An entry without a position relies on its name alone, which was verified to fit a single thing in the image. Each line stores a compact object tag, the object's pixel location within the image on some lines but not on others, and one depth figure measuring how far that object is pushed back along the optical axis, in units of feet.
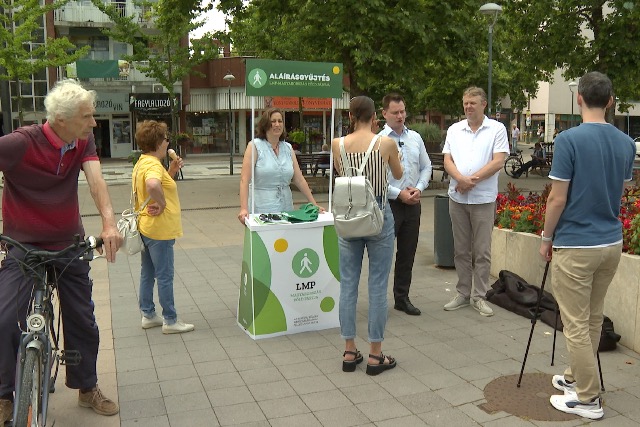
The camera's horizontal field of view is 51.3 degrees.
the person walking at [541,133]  160.07
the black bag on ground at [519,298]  18.57
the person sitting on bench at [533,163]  69.82
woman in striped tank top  14.71
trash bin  24.97
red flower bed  17.72
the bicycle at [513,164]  72.43
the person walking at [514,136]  129.49
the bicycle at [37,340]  10.16
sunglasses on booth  17.39
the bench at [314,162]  62.75
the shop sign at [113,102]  119.65
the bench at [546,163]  70.68
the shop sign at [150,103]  111.24
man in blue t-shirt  12.14
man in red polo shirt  11.07
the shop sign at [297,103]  126.00
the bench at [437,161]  63.50
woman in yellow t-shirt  17.25
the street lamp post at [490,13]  50.70
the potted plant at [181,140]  79.52
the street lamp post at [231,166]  82.73
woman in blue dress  17.74
